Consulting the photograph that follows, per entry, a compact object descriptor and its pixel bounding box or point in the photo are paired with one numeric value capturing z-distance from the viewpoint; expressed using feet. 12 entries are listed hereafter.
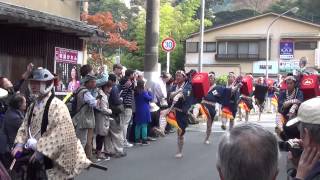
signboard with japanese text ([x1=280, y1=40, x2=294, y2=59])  73.83
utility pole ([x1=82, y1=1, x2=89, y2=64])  40.41
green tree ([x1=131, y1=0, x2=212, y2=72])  114.63
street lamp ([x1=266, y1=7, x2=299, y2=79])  100.55
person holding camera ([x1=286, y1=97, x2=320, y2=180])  8.13
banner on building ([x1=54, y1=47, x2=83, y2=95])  35.32
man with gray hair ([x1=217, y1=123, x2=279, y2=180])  6.11
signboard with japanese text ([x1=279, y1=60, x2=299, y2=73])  72.31
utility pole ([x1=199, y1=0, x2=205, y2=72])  53.08
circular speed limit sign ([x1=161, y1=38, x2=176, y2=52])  46.40
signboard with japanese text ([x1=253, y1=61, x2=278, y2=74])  103.54
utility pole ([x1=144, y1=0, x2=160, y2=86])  40.26
